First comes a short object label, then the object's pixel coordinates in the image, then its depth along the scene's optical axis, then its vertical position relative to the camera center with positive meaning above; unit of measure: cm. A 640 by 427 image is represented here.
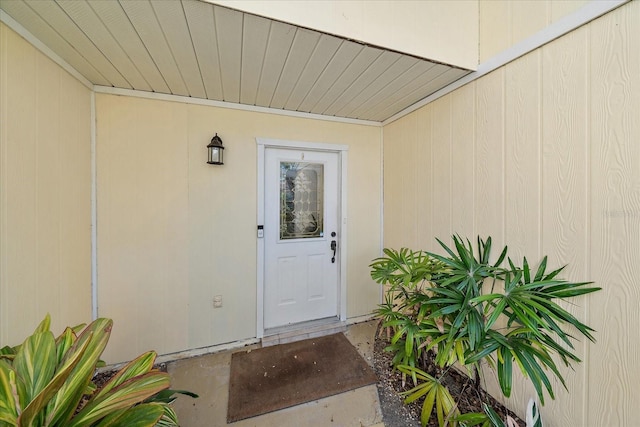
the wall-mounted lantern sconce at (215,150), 201 +55
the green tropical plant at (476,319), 100 -56
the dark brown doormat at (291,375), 160 -132
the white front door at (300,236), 234 -26
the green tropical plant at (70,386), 66 -58
